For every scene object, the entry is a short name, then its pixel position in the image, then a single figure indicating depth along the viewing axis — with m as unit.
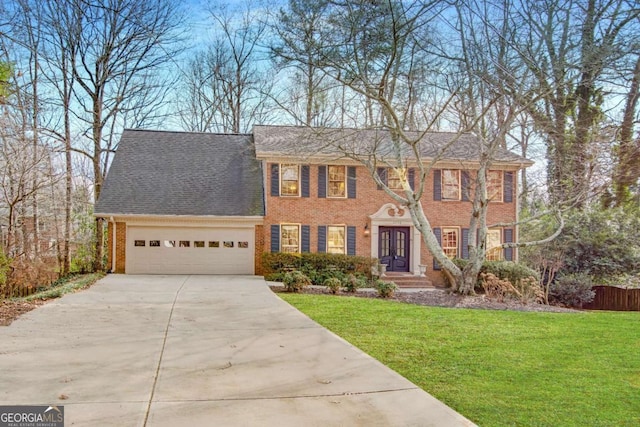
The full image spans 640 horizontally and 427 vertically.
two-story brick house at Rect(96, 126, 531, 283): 17.48
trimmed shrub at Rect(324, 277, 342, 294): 13.76
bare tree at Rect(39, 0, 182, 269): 20.02
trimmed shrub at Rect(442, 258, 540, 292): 15.71
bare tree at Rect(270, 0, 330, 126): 12.13
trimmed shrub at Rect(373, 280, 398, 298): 13.57
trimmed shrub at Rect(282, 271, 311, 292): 13.68
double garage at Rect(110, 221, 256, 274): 17.47
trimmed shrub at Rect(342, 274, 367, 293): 14.33
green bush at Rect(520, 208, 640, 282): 16.12
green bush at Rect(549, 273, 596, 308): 15.48
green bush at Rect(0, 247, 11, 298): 9.13
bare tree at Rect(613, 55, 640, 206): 8.74
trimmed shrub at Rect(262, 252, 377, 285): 16.81
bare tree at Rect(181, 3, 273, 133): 25.86
